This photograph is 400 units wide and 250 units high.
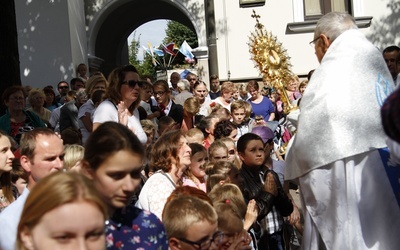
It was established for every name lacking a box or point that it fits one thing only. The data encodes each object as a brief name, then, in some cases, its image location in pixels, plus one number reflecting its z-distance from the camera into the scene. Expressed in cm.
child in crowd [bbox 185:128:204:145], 701
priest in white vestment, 447
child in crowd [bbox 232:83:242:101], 1172
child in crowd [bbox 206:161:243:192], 535
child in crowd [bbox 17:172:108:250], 232
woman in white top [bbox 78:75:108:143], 748
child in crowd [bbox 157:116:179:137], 812
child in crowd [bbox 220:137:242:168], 671
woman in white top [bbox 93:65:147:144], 568
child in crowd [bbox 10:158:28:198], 468
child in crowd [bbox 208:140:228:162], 642
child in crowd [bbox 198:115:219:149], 821
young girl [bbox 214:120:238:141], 792
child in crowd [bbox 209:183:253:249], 393
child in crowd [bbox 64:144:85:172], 458
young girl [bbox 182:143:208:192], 560
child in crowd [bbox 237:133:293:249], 542
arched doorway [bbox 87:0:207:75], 1692
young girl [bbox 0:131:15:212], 452
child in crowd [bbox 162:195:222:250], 331
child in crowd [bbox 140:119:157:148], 718
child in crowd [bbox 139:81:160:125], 896
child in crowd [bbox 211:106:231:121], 851
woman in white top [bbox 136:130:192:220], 451
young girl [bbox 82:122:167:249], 284
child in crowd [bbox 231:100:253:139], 930
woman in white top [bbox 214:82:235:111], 1102
